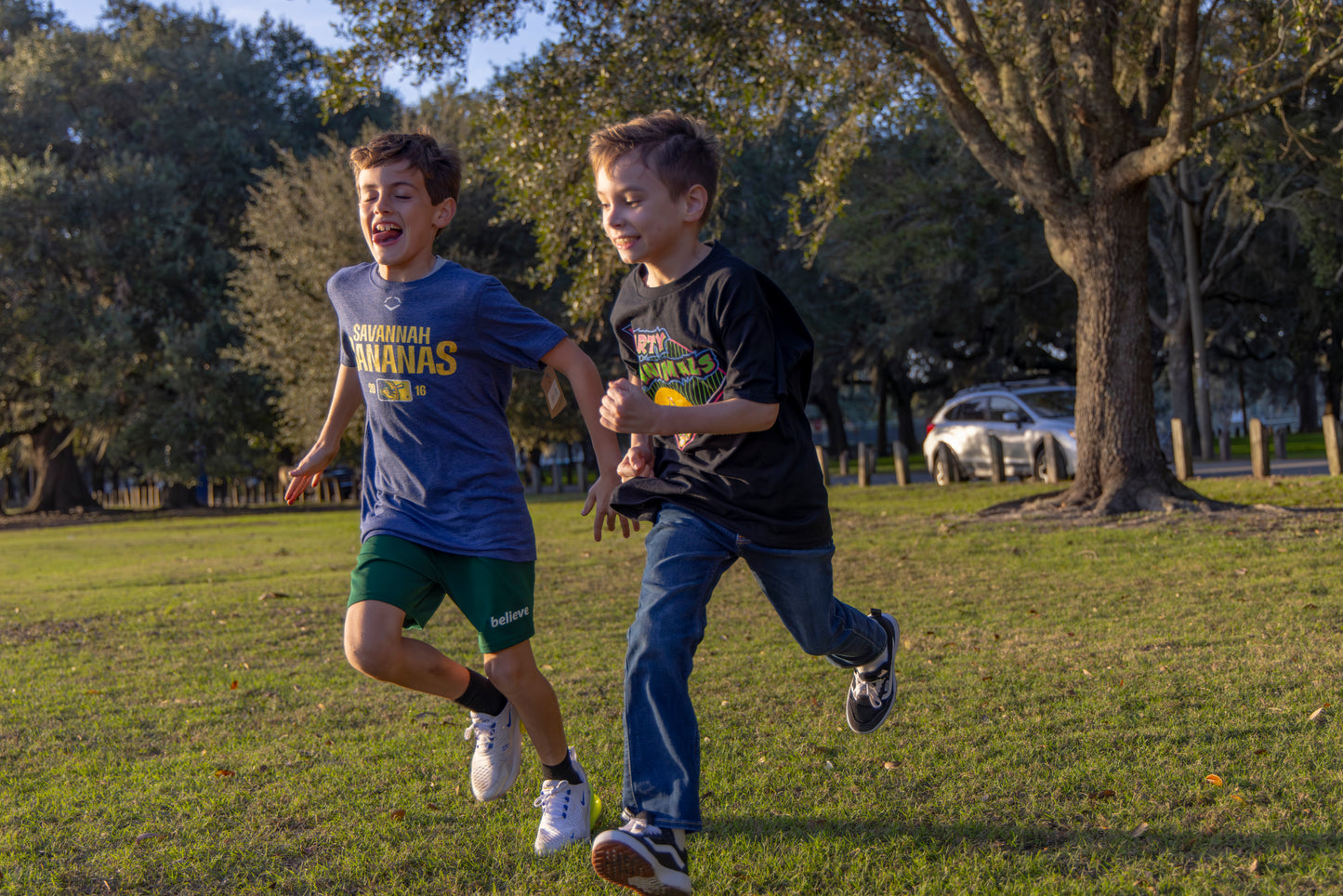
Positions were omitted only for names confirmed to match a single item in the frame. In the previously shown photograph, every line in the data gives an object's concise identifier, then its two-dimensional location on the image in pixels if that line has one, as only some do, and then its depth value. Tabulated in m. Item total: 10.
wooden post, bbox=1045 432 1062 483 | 19.41
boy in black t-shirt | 3.23
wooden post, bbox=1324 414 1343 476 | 16.22
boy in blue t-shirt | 3.65
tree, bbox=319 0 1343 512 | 11.95
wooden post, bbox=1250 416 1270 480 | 16.79
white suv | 20.30
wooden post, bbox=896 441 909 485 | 22.86
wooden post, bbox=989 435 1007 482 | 20.39
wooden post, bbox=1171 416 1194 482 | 17.38
